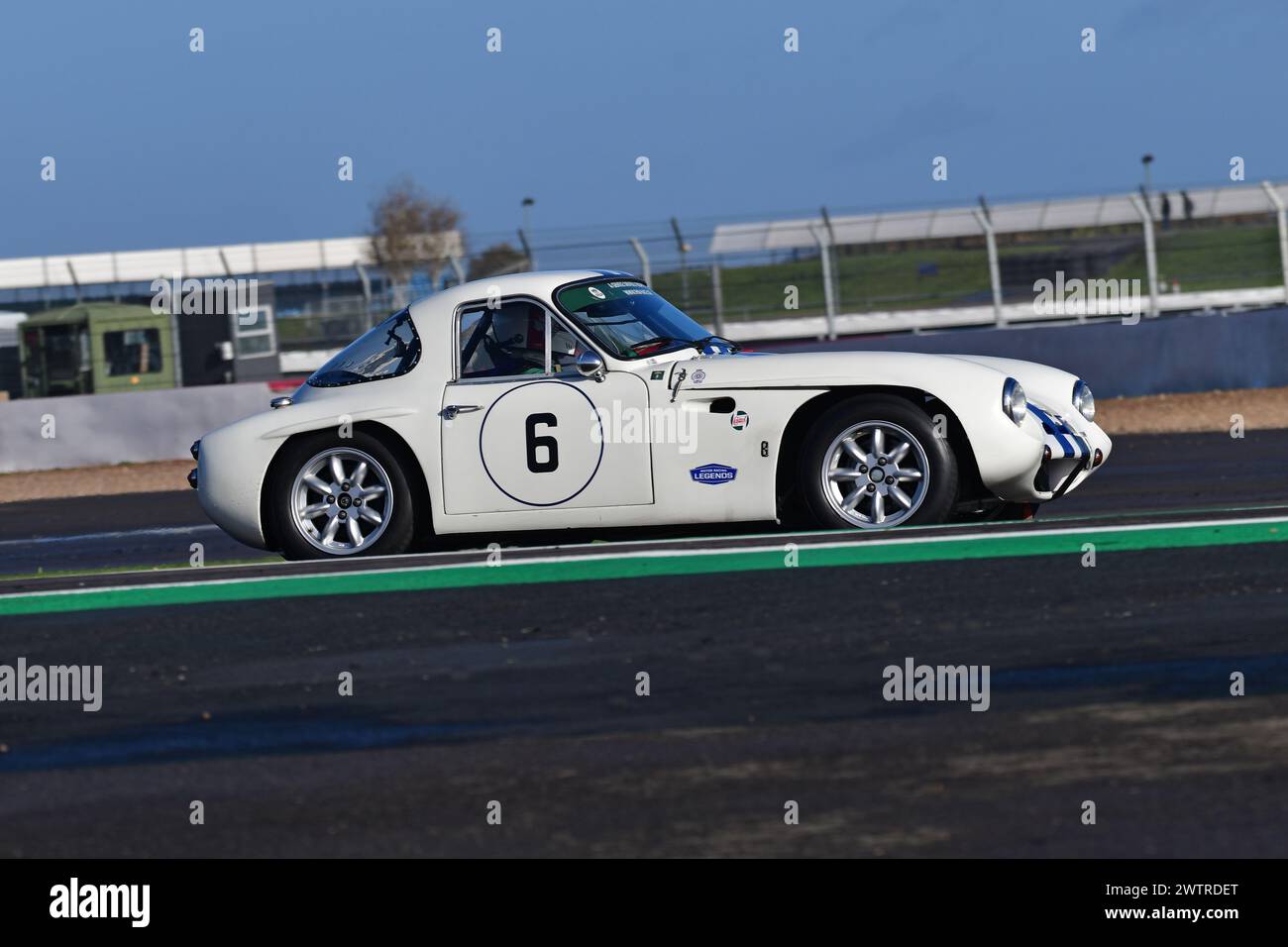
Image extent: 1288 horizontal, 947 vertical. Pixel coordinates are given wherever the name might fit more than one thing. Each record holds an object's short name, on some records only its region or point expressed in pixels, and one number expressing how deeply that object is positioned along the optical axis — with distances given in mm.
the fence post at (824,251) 24938
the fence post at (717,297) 24766
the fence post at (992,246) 24997
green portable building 26297
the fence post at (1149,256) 23875
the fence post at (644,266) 23750
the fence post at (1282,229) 22844
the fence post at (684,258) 23859
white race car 7918
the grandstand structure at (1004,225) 23922
